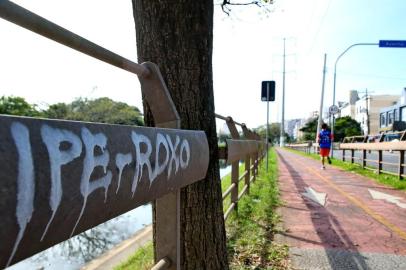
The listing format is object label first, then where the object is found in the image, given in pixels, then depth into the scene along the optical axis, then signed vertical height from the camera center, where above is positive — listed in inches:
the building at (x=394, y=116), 2032.5 +181.6
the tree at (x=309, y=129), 4429.1 +142.3
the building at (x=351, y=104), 4945.9 +469.3
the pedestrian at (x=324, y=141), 601.9 +1.1
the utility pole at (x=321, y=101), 1284.8 +128.3
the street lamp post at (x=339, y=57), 762.1 +176.7
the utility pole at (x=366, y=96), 3739.2 +432.4
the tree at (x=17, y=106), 2333.4 +162.1
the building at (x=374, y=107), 4163.4 +380.6
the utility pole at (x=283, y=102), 2560.3 +238.1
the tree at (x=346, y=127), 4082.2 +152.9
